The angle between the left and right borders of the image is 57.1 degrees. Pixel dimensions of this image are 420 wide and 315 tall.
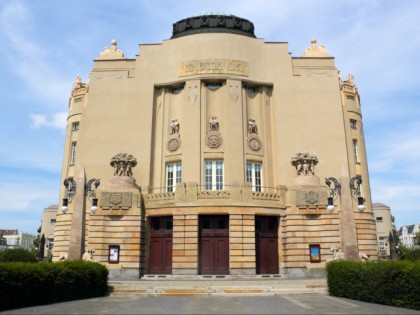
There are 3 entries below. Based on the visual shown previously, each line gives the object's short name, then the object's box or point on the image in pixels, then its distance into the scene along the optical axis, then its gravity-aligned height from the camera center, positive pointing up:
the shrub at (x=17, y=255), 30.11 +0.08
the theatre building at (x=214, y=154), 29.83 +8.78
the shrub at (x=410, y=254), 36.11 +0.12
